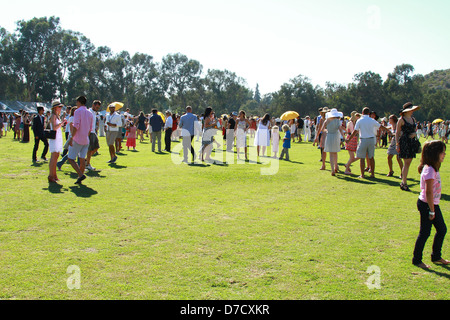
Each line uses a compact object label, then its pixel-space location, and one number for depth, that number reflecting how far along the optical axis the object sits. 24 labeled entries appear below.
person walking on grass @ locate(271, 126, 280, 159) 15.74
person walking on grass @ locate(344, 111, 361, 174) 11.41
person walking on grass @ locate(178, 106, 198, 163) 13.09
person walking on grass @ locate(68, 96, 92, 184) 8.77
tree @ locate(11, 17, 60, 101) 73.06
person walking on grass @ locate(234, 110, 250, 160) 15.70
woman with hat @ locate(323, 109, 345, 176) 10.85
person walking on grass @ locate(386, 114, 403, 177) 10.70
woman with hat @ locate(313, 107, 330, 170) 12.28
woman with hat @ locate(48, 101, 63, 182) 8.97
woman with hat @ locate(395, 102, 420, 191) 9.07
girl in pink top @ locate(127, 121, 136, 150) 17.91
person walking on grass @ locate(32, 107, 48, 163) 12.73
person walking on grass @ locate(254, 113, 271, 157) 14.82
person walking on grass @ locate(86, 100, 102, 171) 11.23
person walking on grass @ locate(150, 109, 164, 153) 17.53
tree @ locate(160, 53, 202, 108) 94.38
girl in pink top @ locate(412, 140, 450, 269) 4.29
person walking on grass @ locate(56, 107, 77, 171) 10.86
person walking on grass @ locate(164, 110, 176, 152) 18.50
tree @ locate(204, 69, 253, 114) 96.44
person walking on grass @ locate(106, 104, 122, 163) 13.02
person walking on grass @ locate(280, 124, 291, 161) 14.89
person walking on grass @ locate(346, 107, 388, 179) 10.58
